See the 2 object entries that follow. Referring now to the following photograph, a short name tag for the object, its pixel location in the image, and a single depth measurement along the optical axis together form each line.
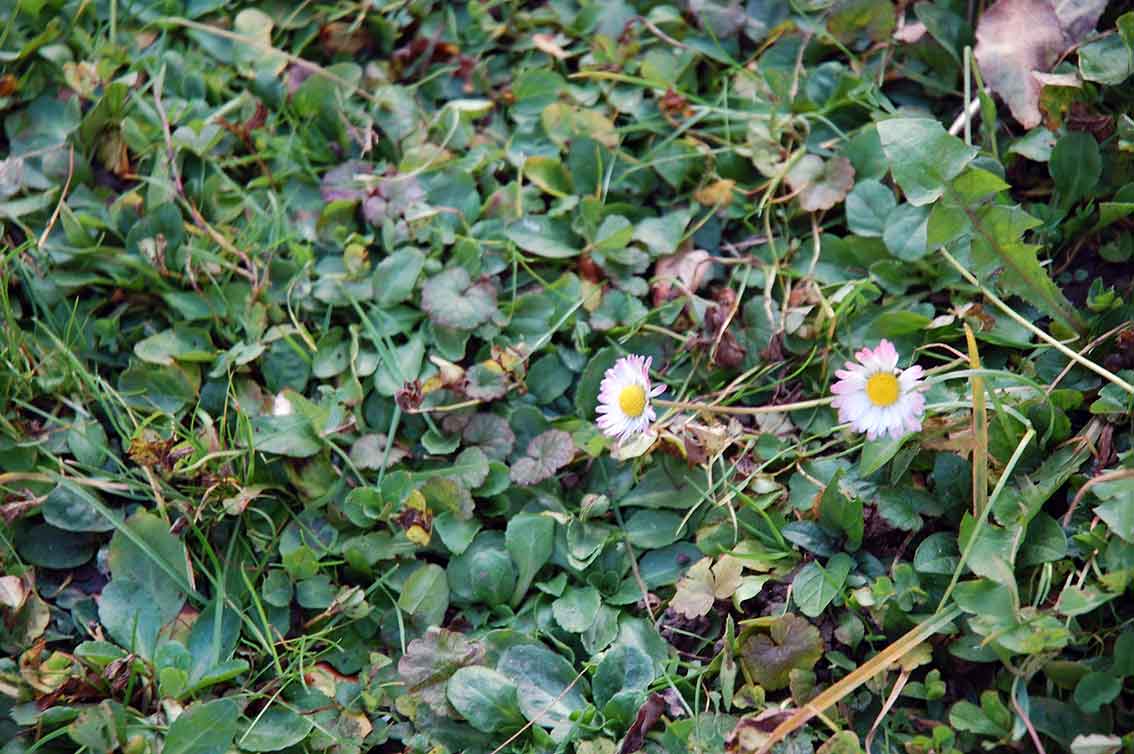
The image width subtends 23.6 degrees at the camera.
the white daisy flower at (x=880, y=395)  0.64
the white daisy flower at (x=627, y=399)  0.66
